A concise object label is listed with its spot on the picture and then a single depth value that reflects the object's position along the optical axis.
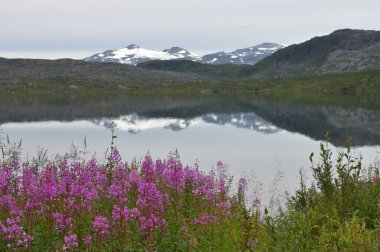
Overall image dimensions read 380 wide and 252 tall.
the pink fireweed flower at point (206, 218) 9.23
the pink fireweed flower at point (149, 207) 7.74
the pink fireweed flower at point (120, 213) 7.27
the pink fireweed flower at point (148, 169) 8.98
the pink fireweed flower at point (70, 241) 6.13
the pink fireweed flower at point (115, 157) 11.39
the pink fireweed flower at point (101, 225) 6.68
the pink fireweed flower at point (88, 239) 6.34
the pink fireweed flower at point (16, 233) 6.80
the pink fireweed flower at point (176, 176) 10.21
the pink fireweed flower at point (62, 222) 7.71
